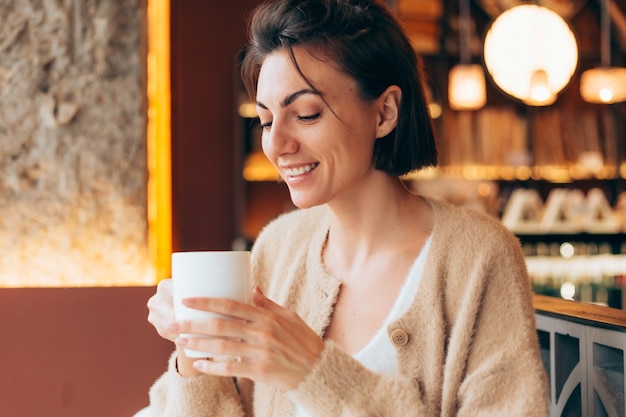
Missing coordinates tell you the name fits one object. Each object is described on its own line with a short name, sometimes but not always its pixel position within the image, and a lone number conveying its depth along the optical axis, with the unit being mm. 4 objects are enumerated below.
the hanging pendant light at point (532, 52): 3213
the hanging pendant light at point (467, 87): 4488
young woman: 1148
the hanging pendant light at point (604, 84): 4164
